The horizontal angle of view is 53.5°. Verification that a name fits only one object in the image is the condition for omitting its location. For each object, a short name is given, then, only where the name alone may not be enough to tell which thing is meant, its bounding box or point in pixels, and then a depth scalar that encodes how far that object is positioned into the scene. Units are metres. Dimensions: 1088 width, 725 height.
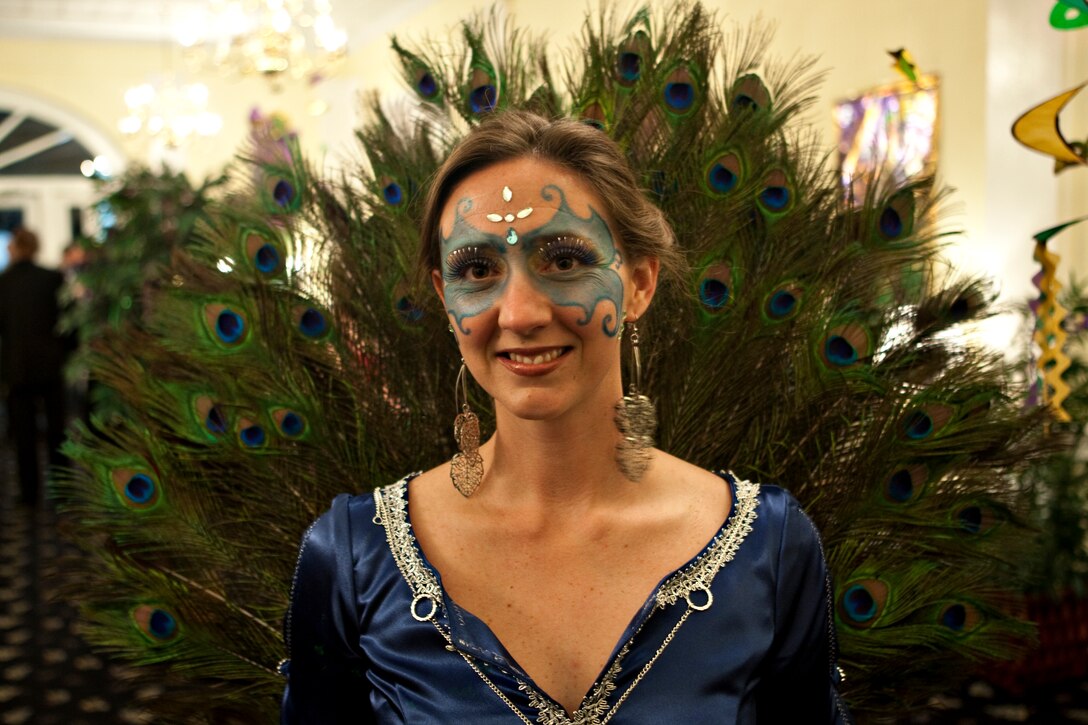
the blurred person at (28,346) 6.02
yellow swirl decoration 2.12
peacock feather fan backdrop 1.81
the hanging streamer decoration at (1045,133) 1.81
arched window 11.77
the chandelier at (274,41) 6.62
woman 1.20
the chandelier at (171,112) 8.48
